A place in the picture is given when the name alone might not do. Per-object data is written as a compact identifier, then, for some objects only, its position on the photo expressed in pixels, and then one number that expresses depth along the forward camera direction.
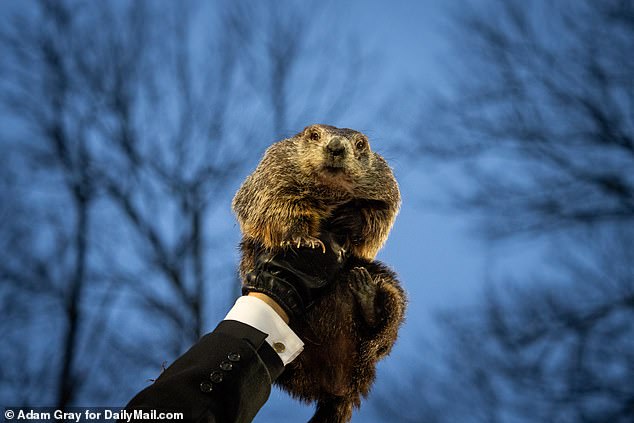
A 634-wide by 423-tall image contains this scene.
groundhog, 2.46
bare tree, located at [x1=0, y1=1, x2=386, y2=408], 5.84
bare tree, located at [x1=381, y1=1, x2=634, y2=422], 6.08
